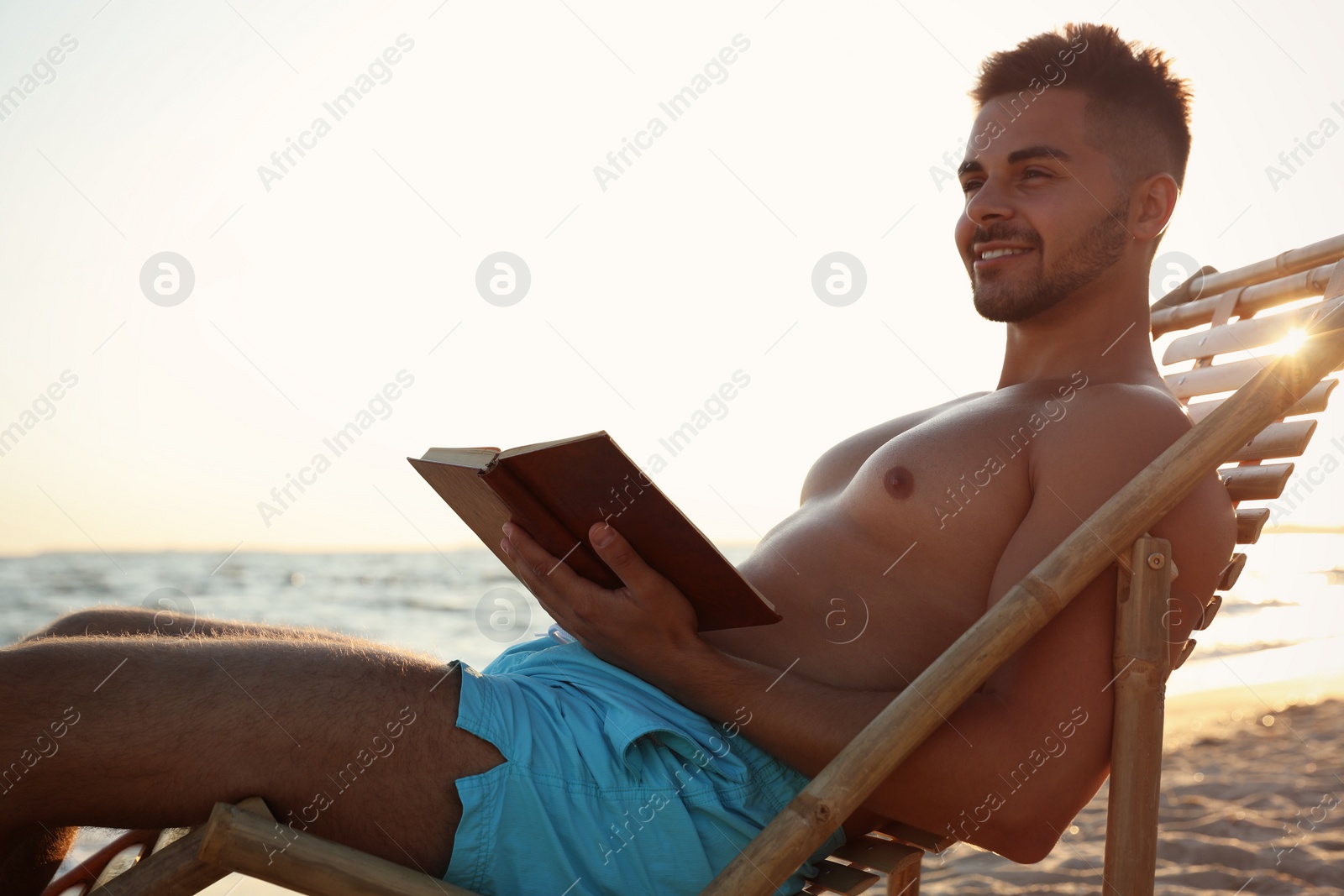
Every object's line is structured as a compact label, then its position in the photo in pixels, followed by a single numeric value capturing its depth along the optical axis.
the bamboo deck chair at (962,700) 1.06
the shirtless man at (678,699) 1.10
